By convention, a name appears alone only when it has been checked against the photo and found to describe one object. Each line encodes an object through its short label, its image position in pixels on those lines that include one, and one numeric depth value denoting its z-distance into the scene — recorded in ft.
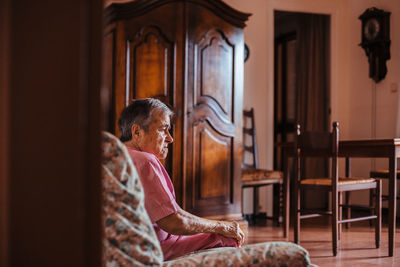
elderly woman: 4.47
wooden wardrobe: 11.71
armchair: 2.87
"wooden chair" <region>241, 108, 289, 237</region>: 14.74
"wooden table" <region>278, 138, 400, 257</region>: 10.41
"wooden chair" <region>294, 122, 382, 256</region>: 10.80
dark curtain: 18.70
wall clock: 16.55
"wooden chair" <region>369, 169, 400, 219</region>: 13.78
